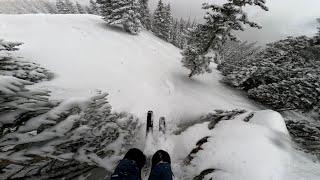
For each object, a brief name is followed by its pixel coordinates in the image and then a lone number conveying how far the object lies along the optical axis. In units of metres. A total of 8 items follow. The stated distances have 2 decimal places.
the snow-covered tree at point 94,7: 35.16
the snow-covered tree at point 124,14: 16.21
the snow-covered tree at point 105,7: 17.25
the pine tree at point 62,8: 33.47
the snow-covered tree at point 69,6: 34.81
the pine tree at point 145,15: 28.61
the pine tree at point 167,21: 28.21
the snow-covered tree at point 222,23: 8.95
